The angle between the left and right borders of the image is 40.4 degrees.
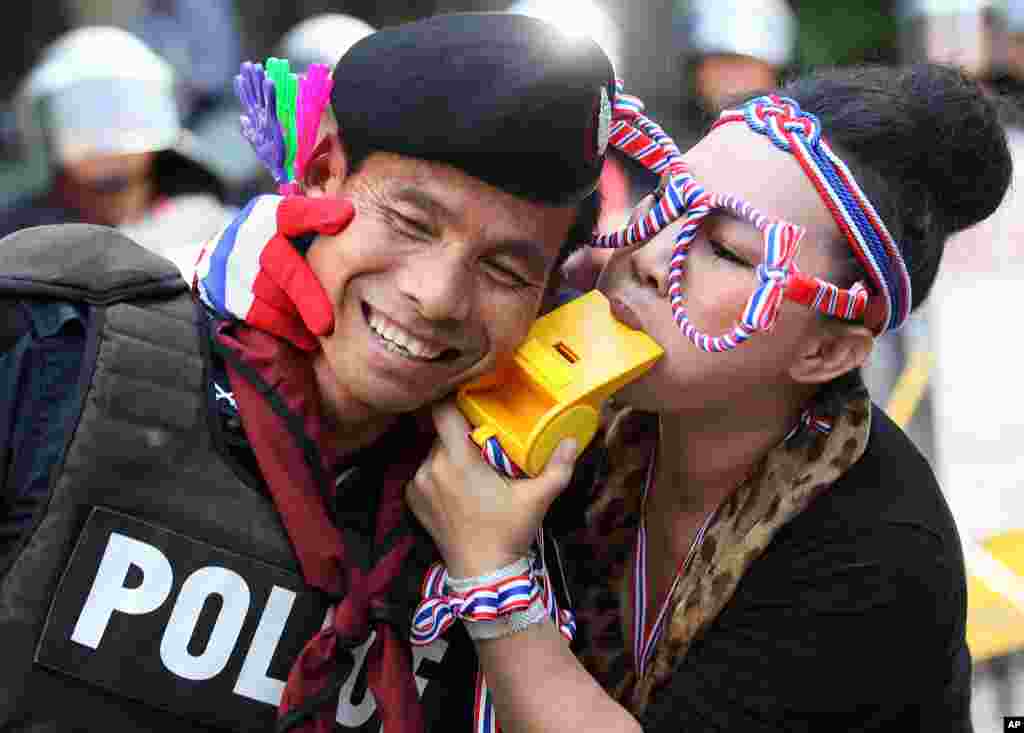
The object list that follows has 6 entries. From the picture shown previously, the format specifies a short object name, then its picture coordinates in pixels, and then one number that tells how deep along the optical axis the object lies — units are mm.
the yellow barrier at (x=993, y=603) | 3145
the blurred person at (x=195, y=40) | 5551
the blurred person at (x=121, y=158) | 4543
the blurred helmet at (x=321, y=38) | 4988
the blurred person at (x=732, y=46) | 5531
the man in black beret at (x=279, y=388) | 1924
